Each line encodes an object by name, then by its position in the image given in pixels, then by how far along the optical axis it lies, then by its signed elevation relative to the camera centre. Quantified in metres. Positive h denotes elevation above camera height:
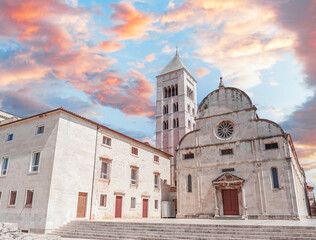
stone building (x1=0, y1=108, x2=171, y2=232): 20.44 +2.62
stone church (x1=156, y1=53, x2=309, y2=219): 25.61 +4.08
